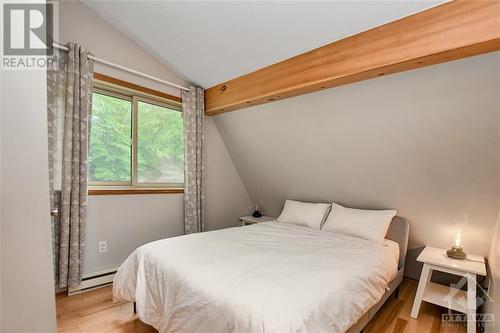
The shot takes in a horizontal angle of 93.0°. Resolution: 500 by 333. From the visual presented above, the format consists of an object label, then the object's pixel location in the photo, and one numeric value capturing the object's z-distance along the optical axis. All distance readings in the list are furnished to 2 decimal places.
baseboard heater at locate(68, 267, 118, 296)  2.18
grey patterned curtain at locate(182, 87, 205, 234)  2.91
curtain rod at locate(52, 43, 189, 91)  2.03
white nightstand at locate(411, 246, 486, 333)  1.84
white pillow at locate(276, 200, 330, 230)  2.81
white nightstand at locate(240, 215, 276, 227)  3.42
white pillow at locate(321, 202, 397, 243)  2.33
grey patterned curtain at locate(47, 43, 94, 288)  2.02
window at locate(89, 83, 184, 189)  2.44
